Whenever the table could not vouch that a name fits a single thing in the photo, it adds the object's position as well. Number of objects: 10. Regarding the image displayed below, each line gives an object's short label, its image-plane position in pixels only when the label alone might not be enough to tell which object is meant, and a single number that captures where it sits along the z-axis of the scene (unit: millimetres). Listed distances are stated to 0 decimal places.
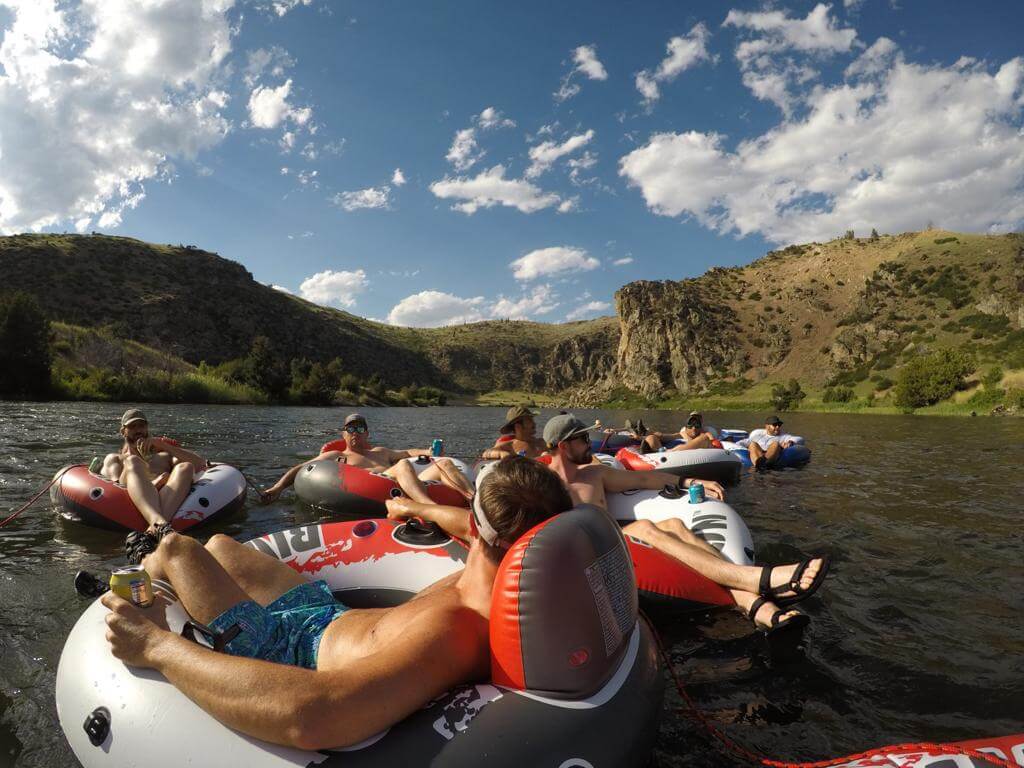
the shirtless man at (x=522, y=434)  6984
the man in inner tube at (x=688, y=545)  3803
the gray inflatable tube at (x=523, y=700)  1924
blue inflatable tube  12148
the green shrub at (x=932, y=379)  31781
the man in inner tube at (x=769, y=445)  11898
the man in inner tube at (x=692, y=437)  10227
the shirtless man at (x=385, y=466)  6762
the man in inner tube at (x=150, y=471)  6352
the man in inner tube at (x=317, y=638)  1807
